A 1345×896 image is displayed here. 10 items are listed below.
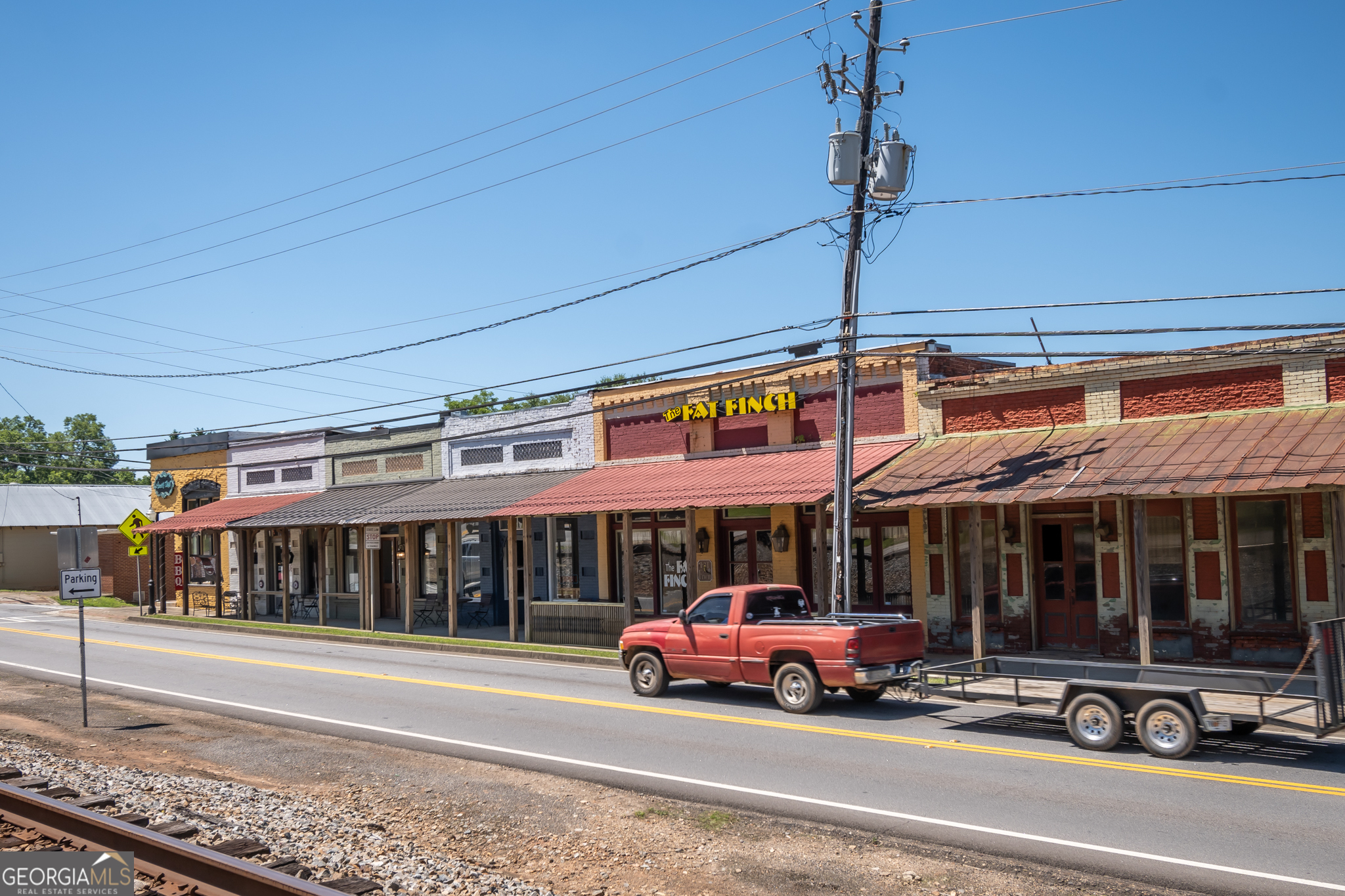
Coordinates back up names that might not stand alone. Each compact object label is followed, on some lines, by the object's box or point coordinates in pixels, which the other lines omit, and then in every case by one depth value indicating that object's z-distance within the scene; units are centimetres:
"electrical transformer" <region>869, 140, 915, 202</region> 1809
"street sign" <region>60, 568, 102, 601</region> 1563
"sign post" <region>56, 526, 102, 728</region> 1571
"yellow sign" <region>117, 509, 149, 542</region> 3612
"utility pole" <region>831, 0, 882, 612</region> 1788
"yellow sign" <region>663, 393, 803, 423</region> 2375
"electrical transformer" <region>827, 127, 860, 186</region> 1809
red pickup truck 1473
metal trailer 1095
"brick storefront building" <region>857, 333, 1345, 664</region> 1627
